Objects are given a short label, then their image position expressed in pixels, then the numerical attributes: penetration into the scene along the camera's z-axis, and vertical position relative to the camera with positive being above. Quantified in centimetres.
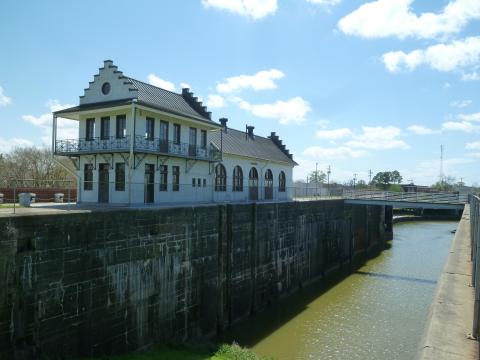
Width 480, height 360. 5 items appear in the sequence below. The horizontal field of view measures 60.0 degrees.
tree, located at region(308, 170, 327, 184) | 12419 +520
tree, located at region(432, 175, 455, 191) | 11964 +352
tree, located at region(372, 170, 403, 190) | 15062 +636
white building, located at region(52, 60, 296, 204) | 2275 +289
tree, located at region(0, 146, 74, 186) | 5138 +365
